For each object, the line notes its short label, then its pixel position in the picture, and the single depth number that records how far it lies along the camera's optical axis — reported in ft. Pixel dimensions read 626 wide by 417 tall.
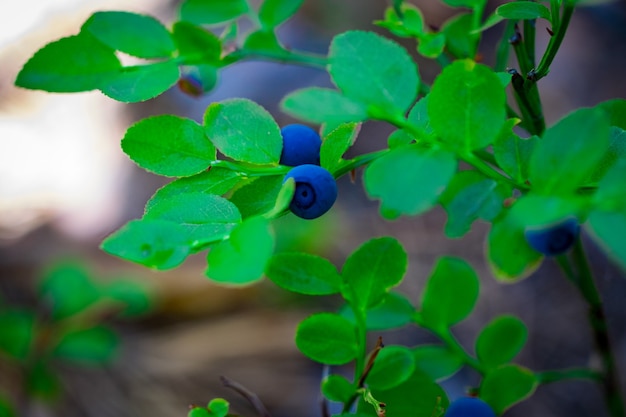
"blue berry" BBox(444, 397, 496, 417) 0.74
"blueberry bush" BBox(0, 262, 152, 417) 1.66
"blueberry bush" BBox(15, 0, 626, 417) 0.61
